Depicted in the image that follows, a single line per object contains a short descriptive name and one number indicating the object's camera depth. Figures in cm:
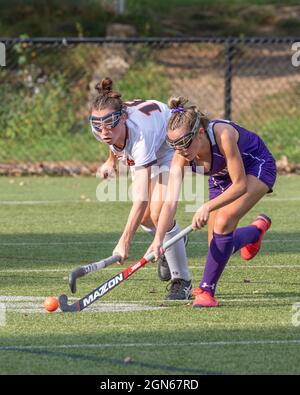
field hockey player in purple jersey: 1504
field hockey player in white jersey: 1547
